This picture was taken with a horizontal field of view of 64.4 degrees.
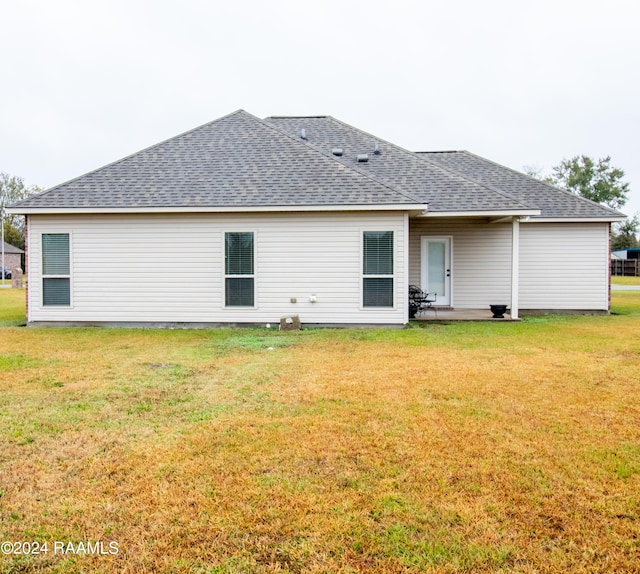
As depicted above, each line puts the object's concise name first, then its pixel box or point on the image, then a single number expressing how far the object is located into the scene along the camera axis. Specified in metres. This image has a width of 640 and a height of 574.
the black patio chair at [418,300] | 12.97
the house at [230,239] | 11.09
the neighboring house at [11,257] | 49.31
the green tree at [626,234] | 60.16
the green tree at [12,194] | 57.34
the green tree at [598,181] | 52.81
